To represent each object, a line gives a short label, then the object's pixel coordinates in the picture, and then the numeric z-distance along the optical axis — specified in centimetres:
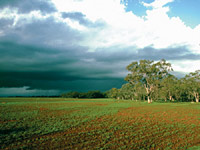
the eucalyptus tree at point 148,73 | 6875
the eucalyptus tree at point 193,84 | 8500
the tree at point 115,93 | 13548
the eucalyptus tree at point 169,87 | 9471
